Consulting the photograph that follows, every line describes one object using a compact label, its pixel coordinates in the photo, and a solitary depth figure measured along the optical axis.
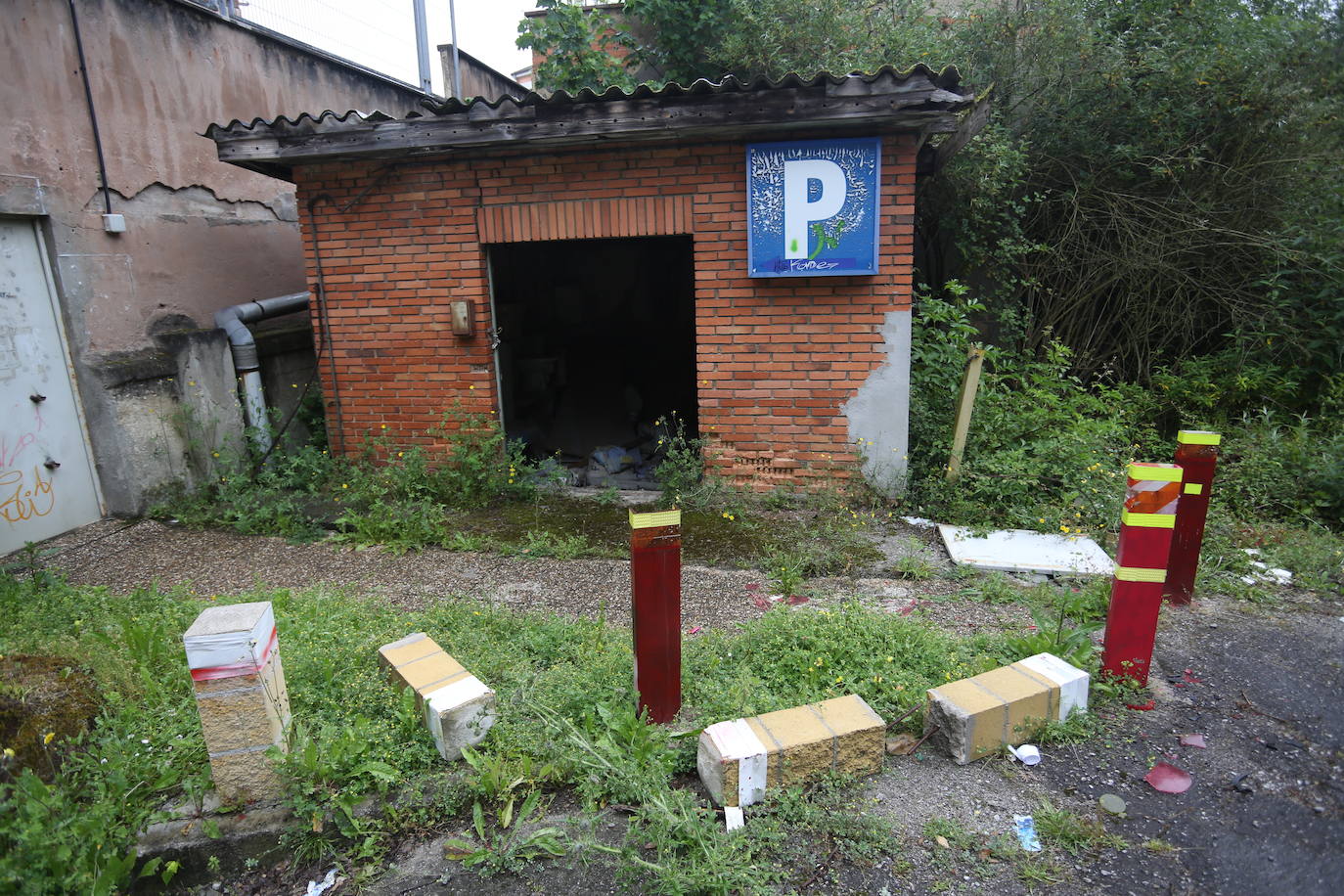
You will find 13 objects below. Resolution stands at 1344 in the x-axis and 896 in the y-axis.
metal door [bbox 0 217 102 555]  5.52
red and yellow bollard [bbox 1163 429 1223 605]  4.25
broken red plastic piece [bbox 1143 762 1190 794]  2.84
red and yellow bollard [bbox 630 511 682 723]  2.99
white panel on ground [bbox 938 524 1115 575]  4.91
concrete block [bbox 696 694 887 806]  2.67
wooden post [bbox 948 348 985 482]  6.00
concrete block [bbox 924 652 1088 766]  2.96
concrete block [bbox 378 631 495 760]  2.93
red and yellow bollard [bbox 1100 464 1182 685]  3.26
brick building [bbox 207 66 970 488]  5.56
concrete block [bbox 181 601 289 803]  2.63
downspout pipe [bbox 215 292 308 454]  6.91
